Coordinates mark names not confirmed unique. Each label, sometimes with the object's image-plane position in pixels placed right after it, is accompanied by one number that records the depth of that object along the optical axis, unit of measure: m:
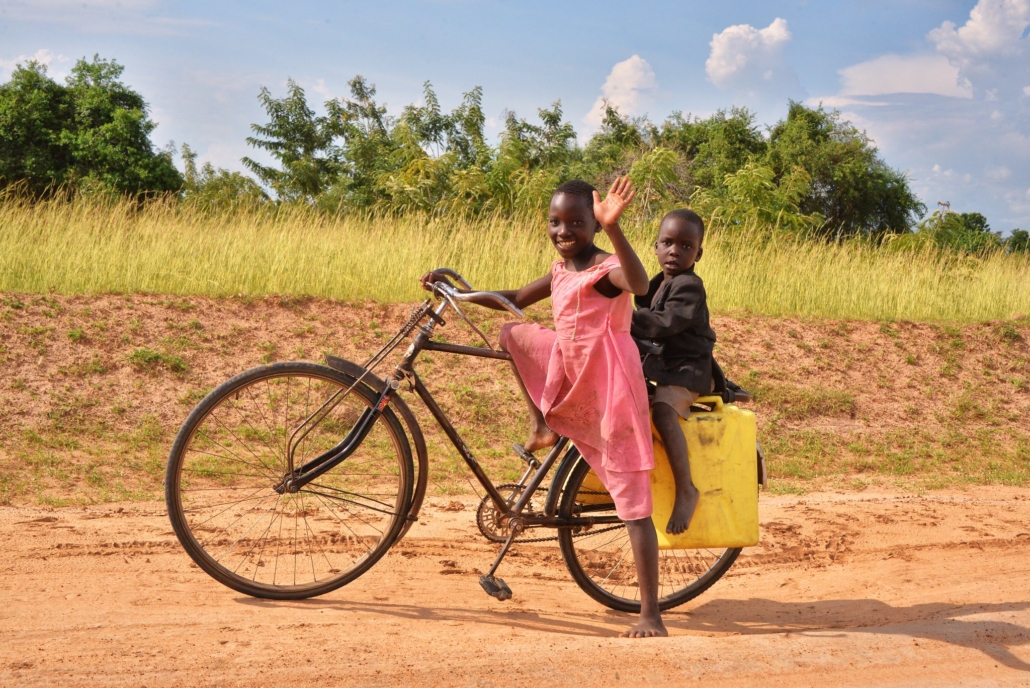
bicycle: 3.77
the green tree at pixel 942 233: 14.42
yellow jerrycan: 3.73
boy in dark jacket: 3.64
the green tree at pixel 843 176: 25.66
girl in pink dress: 3.47
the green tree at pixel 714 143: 23.56
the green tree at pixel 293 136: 23.10
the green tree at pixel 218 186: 12.46
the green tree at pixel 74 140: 19.50
